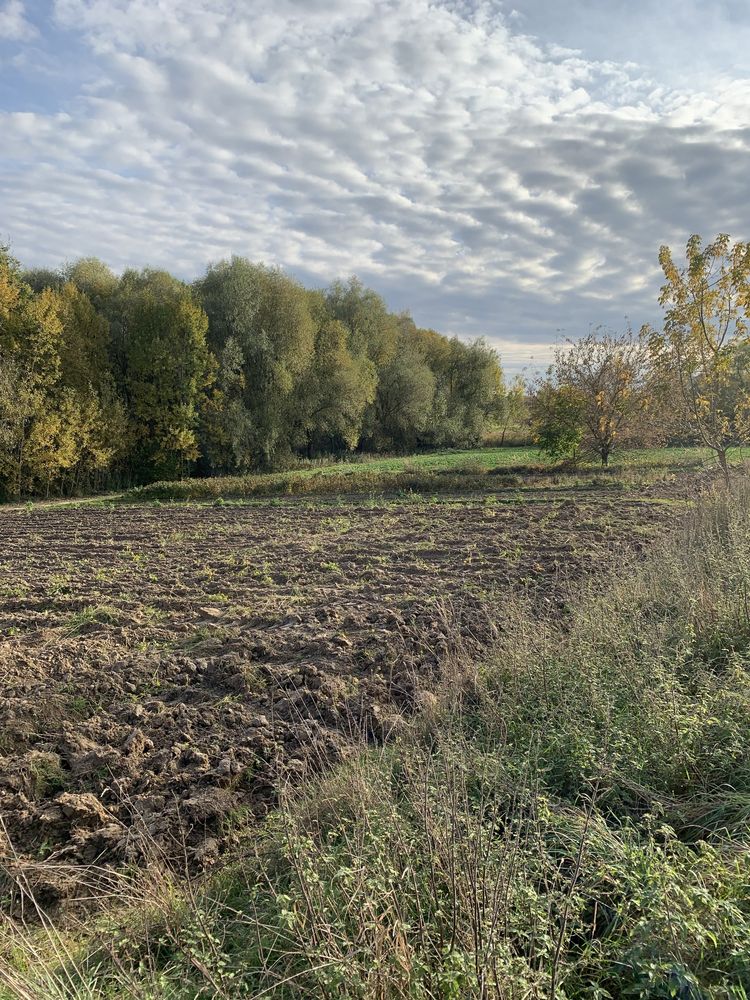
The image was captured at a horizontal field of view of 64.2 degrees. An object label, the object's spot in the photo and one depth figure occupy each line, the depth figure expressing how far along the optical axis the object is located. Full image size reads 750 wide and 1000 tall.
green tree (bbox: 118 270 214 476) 35.12
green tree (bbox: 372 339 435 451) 53.22
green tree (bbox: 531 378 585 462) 28.59
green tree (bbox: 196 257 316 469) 38.19
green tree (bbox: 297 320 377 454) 42.34
